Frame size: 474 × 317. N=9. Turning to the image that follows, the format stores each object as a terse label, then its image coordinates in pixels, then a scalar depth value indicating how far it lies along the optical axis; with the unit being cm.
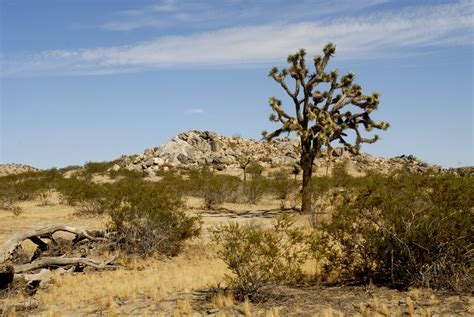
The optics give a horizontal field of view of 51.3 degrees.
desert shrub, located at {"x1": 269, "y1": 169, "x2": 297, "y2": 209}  3077
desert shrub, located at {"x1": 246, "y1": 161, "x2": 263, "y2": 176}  4416
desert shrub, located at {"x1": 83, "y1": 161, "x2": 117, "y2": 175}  5391
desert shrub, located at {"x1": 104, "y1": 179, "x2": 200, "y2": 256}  1413
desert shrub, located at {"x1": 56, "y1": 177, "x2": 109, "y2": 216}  2367
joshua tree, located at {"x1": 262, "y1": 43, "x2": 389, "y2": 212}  2269
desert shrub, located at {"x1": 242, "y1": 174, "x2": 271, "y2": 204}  3008
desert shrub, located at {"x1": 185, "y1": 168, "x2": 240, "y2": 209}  2825
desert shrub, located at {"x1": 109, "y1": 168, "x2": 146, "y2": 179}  4552
